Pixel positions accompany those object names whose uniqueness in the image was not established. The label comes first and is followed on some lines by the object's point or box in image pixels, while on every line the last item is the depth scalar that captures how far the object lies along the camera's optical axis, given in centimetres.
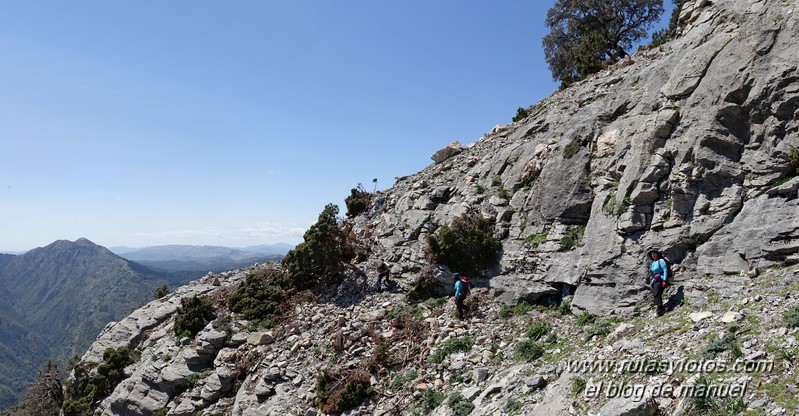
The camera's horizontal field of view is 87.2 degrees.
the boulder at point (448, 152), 3228
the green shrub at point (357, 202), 3162
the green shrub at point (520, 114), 3105
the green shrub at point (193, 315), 2275
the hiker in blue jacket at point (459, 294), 1720
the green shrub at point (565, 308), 1625
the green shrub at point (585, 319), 1484
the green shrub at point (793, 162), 1326
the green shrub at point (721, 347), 916
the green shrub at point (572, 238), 1802
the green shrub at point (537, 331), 1474
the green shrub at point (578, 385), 1010
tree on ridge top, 3616
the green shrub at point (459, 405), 1190
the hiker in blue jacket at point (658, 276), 1316
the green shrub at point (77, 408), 2262
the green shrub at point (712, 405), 762
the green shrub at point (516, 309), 1691
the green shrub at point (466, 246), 2003
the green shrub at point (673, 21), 3177
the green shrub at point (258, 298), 2270
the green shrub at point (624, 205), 1645
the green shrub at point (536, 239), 1903
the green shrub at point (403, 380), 1474
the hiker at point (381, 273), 2159
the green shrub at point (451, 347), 1525
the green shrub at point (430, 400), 1303
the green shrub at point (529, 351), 1335
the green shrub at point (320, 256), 2370
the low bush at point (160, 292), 3323
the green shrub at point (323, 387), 1535
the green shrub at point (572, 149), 2031
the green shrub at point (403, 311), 1884
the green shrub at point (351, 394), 1473
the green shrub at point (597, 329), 1341
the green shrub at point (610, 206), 1708
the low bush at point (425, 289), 2005
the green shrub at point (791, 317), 902
